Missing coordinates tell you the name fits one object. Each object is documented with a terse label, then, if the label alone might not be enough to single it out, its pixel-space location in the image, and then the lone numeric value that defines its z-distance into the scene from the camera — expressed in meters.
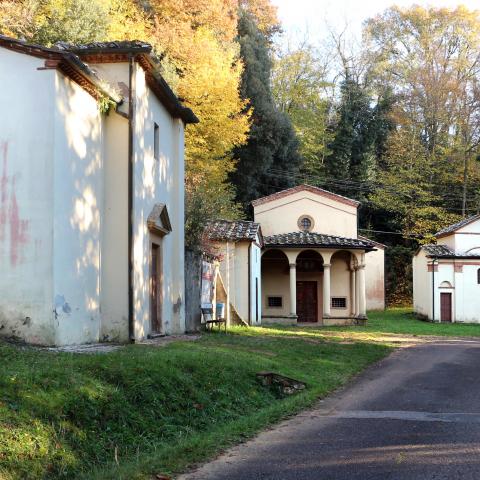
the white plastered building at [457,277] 39.78
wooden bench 20.34
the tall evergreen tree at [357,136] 50.62
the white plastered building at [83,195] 11.62
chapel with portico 36.34
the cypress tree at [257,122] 38.44
